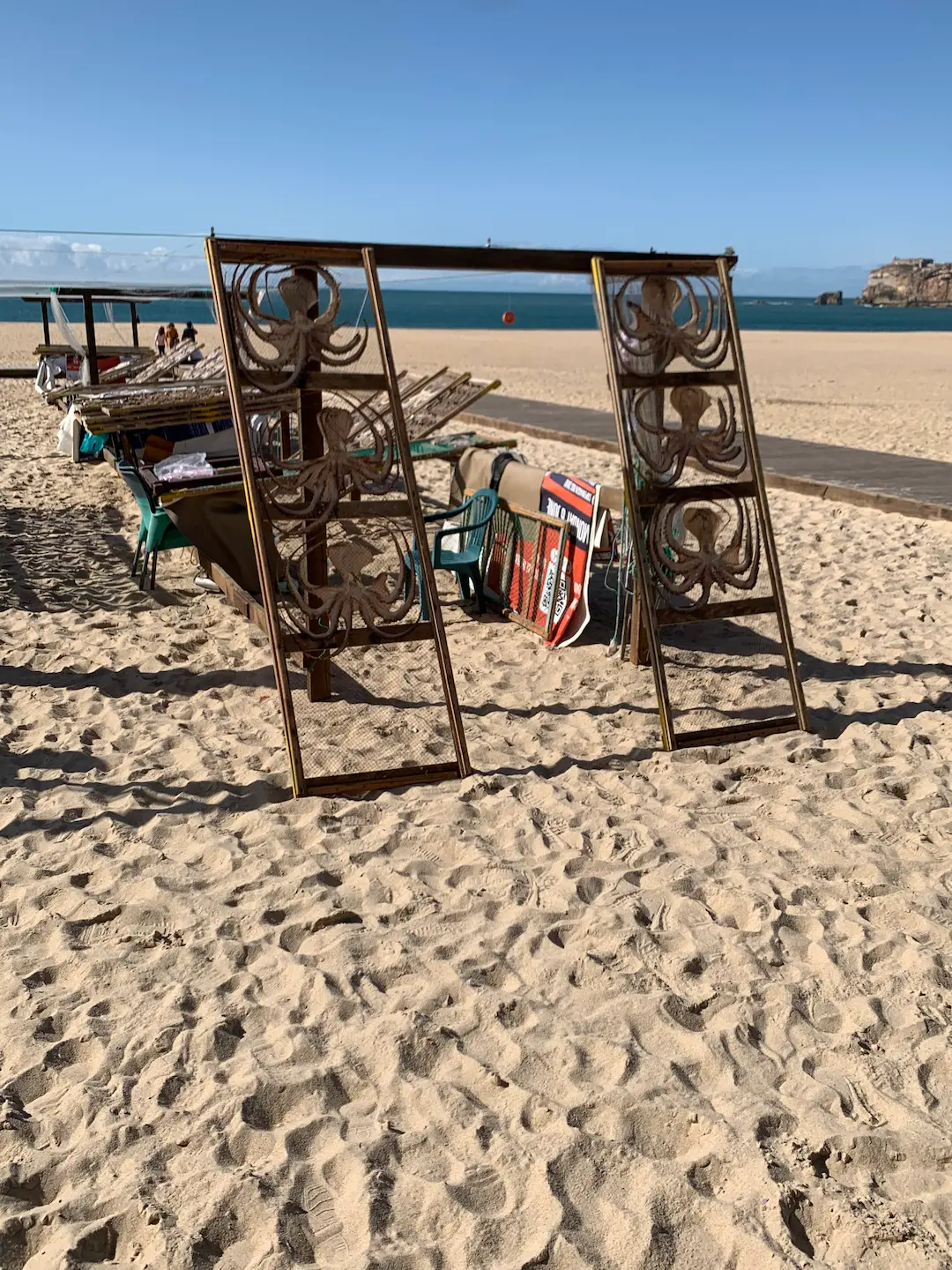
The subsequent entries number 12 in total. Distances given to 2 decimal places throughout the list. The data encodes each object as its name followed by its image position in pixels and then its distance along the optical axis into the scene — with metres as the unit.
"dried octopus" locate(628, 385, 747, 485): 4.71
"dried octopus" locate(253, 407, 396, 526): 4.28
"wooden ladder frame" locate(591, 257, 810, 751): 4.62
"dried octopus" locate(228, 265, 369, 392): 4.16
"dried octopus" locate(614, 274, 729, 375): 4.65
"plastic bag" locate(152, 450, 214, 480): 7.57
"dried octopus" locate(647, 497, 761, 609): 4.74
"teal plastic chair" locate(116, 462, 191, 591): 6.61
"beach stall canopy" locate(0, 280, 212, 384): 13.00
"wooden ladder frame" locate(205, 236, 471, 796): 4.12
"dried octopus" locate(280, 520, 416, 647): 4.34
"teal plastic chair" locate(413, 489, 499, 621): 6.45
